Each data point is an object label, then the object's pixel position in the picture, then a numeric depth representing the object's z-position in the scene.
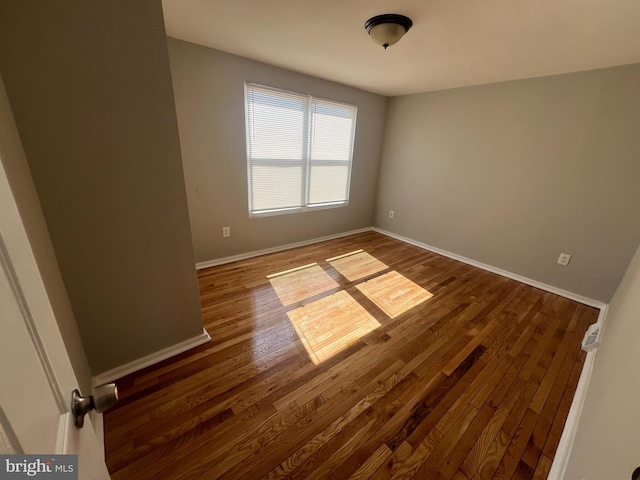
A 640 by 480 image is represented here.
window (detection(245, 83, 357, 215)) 2.79
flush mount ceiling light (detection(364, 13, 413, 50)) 1.56
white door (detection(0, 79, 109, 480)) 0.31
